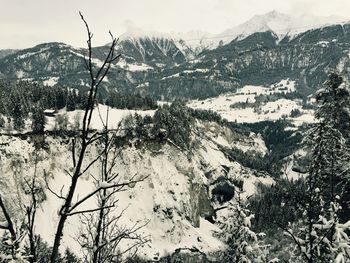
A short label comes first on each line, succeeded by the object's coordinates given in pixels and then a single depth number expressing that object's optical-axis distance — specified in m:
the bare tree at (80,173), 8.32
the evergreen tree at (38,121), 147.75
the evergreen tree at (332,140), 18.38
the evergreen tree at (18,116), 150.38
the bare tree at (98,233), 10.66
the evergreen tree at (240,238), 32.88
